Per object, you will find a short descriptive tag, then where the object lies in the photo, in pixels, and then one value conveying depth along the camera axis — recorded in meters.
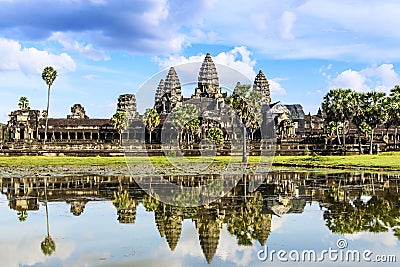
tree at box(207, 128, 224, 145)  74.76
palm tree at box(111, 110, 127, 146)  88.81
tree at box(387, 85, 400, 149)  66.50
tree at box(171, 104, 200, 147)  83.44
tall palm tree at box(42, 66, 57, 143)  76.88
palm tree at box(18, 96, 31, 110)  110.75
